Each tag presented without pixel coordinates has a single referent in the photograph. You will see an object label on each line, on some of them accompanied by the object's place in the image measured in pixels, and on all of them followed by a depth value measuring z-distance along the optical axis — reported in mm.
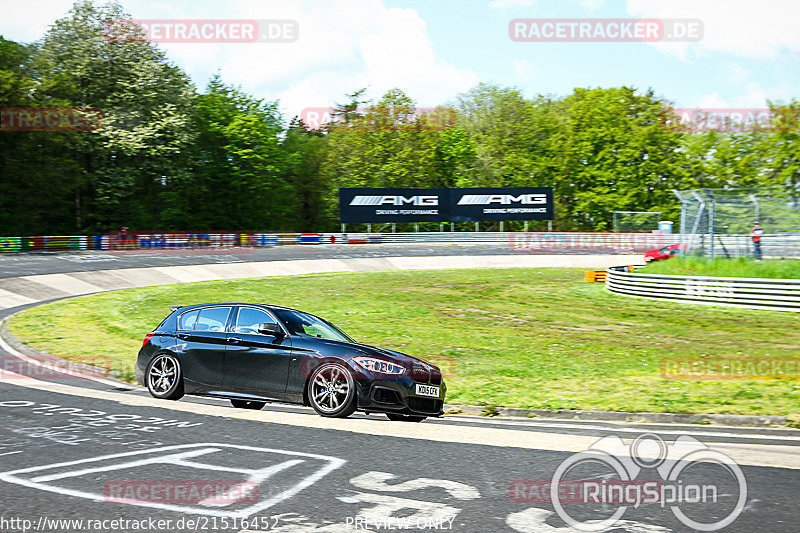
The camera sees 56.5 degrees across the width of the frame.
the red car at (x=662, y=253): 37484
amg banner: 60219
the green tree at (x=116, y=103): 58344
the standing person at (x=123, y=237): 49750
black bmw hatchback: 9297
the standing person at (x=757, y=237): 24969
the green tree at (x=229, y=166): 68188
